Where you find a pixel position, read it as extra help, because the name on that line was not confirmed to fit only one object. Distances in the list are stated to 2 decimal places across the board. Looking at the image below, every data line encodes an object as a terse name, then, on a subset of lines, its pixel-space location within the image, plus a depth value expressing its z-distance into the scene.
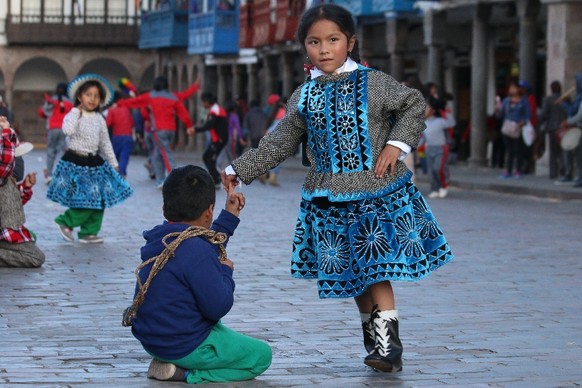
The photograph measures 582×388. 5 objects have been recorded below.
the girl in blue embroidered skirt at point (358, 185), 6.74
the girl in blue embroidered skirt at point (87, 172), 13.88
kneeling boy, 6.40
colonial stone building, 31.61
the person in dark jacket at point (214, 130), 26.09
